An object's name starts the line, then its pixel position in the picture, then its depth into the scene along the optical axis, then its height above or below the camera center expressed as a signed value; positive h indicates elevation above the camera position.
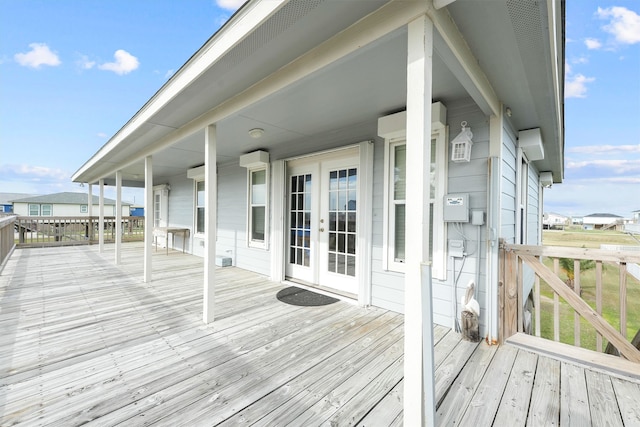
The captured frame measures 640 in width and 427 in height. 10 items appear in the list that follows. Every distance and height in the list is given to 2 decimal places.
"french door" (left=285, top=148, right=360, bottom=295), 3.72 -0.11
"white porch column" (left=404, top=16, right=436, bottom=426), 1.33 -0.13
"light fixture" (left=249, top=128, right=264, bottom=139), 3.63 +1.12
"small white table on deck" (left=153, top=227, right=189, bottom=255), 7.32 -0.51
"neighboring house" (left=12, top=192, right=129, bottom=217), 24.42 +0.68
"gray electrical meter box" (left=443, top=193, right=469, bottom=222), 2.55 +0.06
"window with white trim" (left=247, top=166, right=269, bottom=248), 4.94 +0.09
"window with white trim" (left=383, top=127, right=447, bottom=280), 3.04 +0.12
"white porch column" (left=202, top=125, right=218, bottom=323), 2.91 +0.04
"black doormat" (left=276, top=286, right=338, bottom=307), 3.44 -1.16
